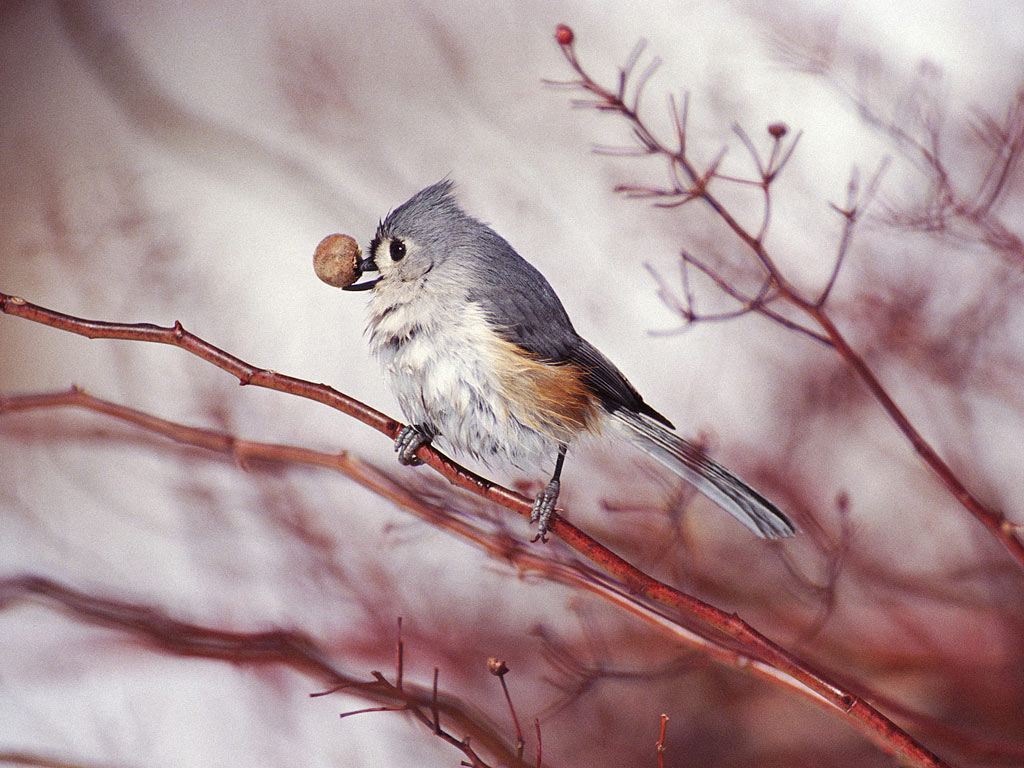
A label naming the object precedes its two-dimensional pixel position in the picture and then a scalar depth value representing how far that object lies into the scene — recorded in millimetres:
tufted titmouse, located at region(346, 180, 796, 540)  2767
